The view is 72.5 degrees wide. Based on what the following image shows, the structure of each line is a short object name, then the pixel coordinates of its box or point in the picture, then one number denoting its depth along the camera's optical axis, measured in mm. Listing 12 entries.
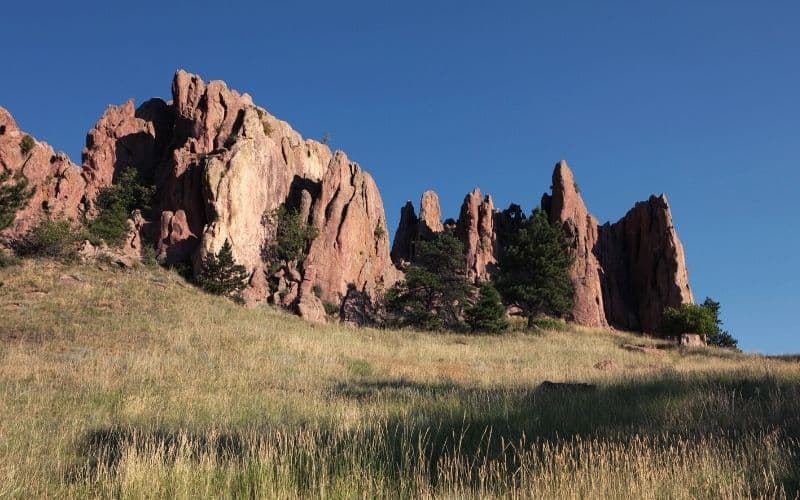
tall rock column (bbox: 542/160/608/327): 63506
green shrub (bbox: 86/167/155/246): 45562
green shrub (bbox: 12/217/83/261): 35656
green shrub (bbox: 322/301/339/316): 48875
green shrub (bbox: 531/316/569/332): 48206
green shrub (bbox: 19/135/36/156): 49906
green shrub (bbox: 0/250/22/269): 31875
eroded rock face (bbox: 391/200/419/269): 79938
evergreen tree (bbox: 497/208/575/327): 47219
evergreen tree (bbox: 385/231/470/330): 45844
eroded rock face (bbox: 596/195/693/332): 64188
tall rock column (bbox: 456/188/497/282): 71025
